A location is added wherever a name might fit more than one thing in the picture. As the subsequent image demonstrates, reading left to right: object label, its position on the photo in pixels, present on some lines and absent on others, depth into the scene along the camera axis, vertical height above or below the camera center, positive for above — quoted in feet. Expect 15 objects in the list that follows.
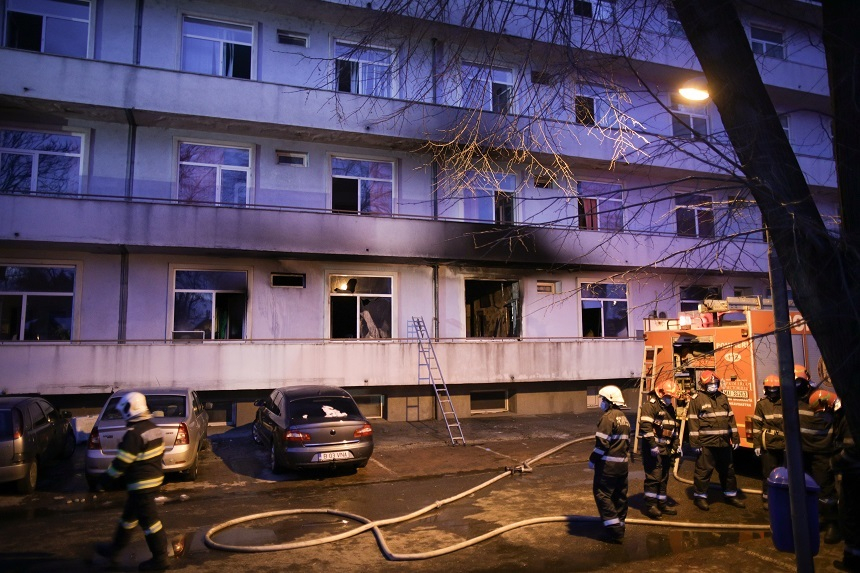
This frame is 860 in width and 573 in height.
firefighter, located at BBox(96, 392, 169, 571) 18.65 -4.02
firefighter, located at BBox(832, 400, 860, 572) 19.19 -5.17
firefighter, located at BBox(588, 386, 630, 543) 21.48 -4.59
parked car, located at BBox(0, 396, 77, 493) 27.91 -4.43
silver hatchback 29.55 -4.22
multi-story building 46.44 +9.91
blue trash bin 16.74 -4.69
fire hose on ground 19.92 -6.74
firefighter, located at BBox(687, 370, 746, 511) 26.32 -4.38
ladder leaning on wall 51.60 -1.80
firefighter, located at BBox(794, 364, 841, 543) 23.95 -4.06
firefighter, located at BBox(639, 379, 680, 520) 25.02 -4.24
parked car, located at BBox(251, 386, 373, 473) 31.83 -4.54
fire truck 31.42 -0.11
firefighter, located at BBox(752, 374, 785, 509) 25.95 -3.71
